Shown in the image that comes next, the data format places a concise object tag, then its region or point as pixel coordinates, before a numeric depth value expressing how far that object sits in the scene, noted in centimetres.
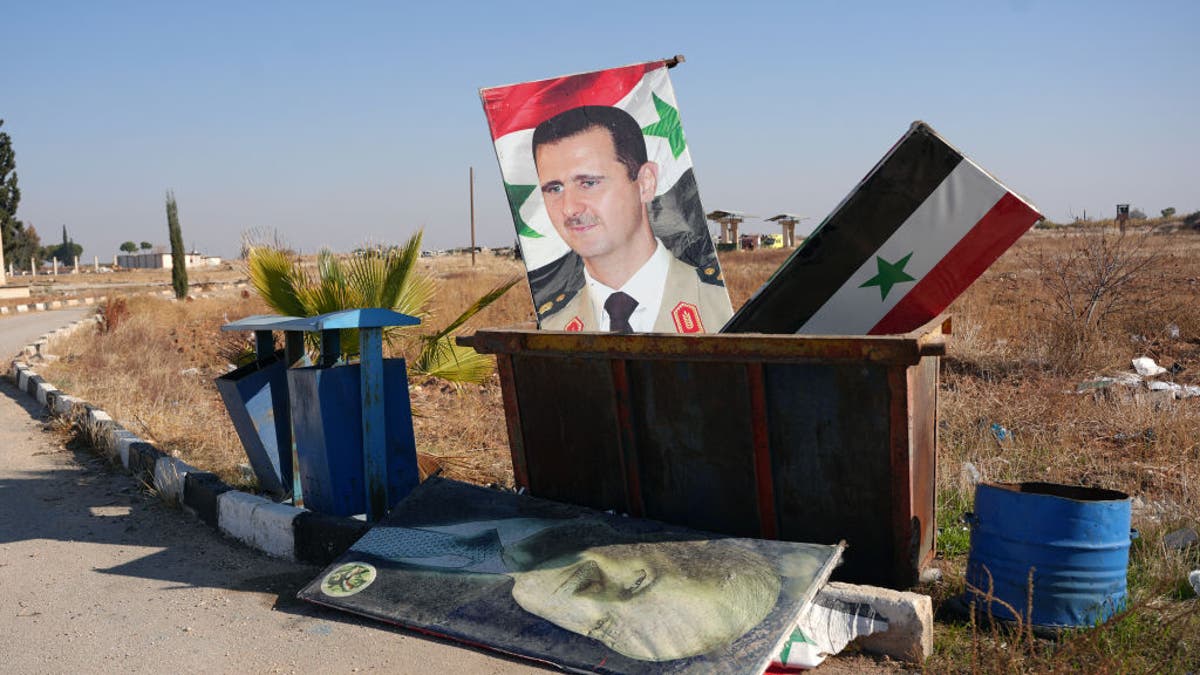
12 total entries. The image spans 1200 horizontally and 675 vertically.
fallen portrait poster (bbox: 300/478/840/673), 398
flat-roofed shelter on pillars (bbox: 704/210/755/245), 5603
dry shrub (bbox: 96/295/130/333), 1978
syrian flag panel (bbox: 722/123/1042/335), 476
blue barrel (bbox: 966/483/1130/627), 403
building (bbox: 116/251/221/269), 11740
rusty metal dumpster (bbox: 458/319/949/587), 438
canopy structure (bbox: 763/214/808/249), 6919
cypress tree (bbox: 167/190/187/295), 3350
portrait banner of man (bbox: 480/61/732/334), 705
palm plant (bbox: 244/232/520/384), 795
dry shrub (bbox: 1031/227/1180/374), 1070
